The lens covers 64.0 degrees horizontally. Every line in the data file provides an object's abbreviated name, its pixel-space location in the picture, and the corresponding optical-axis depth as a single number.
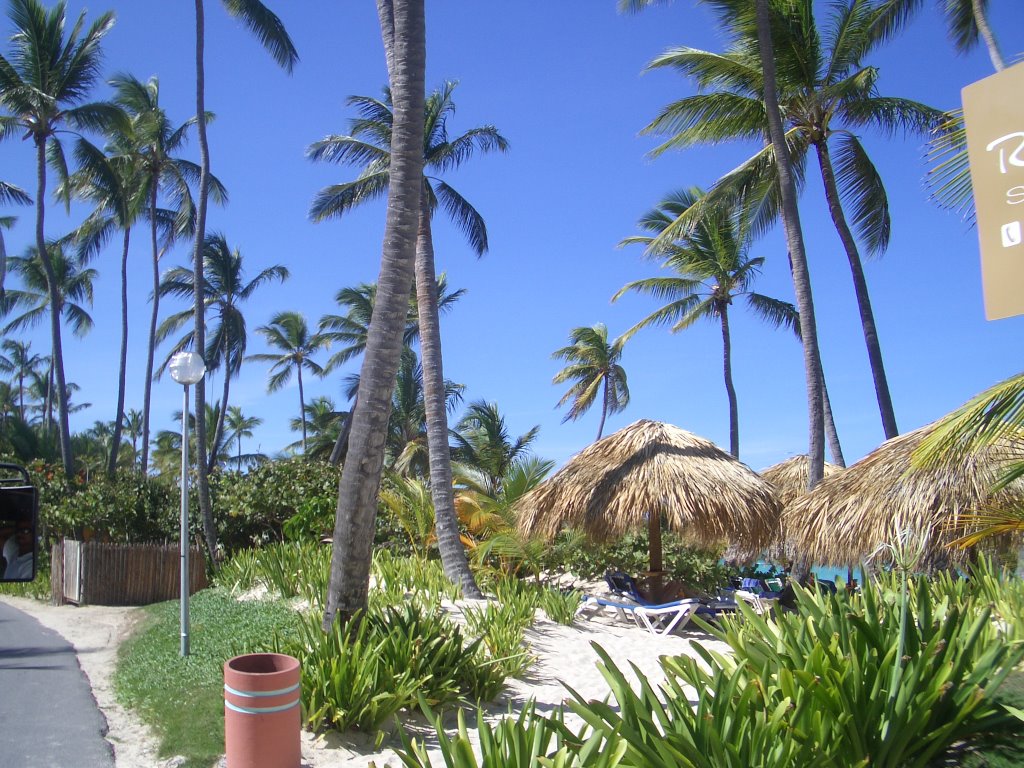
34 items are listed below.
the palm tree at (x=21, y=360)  66.69
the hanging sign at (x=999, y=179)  4.00
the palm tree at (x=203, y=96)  16.77
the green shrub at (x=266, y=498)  17.81
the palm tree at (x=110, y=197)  23.95
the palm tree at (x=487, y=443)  33.81
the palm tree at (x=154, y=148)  26.89
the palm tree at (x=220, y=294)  33.28
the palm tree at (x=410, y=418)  34.41
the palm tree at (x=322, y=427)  39.37
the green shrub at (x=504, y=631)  8.30
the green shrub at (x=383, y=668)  6.39
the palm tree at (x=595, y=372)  37.66
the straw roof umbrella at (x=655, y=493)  11.62
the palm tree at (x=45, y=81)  22.22
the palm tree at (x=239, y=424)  58.62
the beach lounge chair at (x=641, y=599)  11.96
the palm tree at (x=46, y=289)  36.62
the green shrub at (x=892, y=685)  4.16
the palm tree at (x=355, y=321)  34.28
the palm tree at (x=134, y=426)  74.25
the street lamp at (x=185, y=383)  9.52
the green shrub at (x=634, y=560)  14.60
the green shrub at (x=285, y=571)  10.78
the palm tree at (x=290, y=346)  44.06
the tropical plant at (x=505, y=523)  13.52
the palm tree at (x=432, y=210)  12.12
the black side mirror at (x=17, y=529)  3.17
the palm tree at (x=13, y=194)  27.44
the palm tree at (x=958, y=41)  4.98
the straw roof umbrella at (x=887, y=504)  10.29
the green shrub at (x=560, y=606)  10.97
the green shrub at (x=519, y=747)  3.94
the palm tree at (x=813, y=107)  16.12
